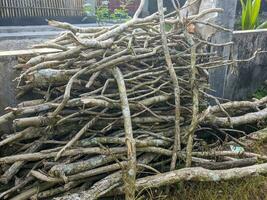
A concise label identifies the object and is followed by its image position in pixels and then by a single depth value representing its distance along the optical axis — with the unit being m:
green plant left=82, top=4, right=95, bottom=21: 4.90
